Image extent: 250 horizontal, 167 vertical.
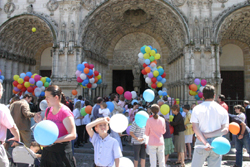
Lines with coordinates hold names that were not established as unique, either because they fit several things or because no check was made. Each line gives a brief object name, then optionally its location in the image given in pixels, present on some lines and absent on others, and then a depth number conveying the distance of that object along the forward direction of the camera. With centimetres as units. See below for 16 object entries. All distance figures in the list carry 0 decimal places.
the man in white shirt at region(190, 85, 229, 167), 297
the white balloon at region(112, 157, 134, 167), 326
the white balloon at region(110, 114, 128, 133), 339
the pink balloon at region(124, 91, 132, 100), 881
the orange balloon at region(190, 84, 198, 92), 1115
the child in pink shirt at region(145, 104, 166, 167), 450
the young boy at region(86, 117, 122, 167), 300
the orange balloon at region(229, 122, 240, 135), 404
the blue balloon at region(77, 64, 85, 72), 1129
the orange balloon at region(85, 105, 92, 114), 722
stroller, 328
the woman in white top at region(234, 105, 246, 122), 549
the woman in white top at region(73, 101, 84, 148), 746
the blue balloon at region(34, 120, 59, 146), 246
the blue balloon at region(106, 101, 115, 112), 651
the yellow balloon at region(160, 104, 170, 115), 585
